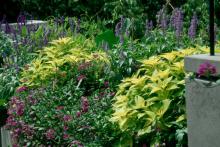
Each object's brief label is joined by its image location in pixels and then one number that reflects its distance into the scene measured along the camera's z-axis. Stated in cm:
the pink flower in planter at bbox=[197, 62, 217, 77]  316
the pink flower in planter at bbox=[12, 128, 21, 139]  474
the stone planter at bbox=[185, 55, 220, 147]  314
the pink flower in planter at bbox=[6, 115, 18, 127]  480
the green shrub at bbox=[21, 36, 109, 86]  537
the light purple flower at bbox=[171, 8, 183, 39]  553
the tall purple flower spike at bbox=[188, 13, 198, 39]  557
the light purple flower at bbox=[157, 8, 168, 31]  582
